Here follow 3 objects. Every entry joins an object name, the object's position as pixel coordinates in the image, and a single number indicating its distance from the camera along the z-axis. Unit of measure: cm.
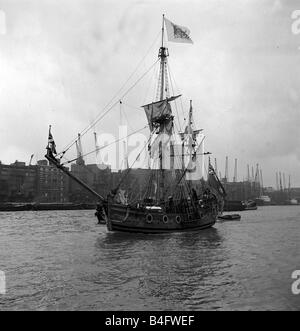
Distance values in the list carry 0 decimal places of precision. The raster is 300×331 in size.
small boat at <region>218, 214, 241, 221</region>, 8875
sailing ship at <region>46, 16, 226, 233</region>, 4569
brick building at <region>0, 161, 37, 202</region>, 16238
